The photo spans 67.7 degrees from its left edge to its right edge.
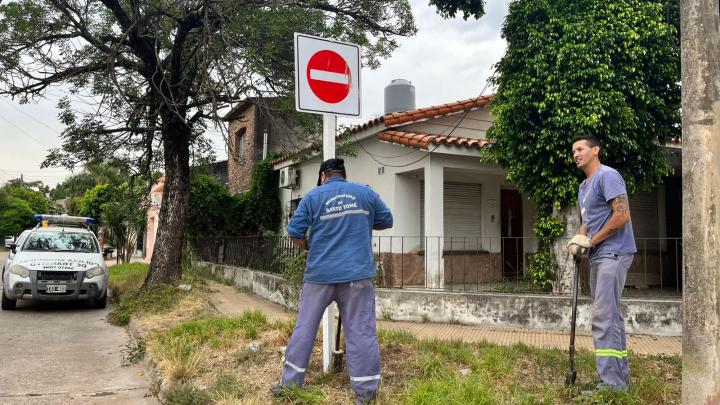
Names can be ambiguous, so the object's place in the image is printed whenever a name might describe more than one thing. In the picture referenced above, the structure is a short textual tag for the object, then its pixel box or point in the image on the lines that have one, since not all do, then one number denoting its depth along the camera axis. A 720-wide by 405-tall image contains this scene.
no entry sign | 4.30
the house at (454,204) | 9.17
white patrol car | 9.43
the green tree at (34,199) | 49.78
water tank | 13.22
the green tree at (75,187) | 37.16
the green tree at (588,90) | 7.18
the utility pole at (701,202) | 2.87
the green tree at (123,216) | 17.32
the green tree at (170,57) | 8.33
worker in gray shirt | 3.61
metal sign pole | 4.29
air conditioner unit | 13.67
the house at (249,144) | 16.80
